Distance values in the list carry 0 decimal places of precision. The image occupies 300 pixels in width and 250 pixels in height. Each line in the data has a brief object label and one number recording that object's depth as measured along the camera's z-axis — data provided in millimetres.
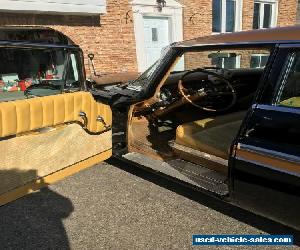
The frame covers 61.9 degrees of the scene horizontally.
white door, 8365
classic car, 1864
